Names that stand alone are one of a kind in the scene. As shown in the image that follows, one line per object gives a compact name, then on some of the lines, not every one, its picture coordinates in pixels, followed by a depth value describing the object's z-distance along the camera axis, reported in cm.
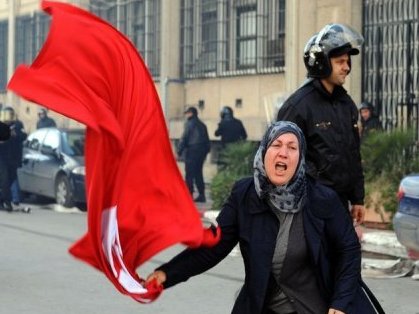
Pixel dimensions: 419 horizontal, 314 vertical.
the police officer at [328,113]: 678
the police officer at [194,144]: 2189
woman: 485
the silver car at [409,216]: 1034
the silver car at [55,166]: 2019
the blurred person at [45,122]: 2677
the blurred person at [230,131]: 2256
